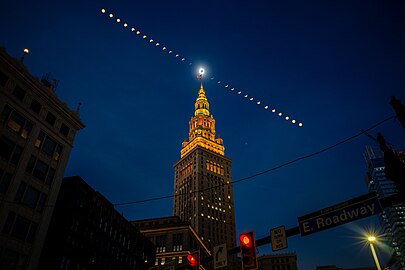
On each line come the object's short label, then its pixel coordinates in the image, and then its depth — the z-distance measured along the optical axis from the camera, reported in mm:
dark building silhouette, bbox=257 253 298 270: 143250
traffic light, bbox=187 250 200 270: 18688
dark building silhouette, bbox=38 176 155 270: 45188
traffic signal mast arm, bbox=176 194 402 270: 13219
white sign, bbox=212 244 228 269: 17156
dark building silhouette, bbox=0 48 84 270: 34562
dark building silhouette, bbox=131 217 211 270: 101875
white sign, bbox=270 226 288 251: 15430
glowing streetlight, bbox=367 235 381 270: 23592
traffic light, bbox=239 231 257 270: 14670
